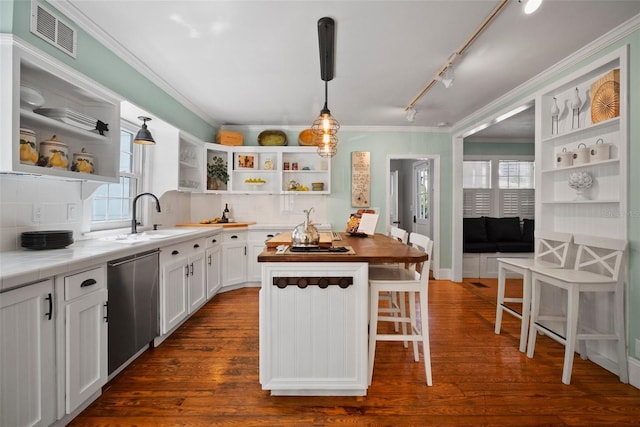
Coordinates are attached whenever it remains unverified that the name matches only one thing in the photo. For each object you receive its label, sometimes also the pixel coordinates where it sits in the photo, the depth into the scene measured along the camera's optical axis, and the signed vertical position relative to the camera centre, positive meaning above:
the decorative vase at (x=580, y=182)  2.62 +0.25
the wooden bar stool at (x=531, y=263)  2.66 -0.47
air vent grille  1.92 +1.18
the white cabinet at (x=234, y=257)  4.35 -0.69
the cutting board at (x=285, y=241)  2.41 -0.25
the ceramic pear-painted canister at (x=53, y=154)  1.97 +0.35
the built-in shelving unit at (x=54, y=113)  1.67 +0.61
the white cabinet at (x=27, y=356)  1.34 -0.69
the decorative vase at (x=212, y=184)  4.72 +0.39
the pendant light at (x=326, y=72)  2.34 +1.30
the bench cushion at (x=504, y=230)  5.51 -0.34
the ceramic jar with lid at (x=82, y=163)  2.22 +0.33
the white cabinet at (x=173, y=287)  2.71 -0.72
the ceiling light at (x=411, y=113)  4.12 +1.30
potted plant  4.72 +0.55
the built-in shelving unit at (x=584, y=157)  2.34 +0.47
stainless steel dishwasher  2.07 -0.70
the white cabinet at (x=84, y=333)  1.67 -0.72
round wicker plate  2.37 +0.86
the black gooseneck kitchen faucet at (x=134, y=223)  2.99 -0.14
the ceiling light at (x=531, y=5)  1.78 +1.18
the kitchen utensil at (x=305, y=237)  2.19 -0.20
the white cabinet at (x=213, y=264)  3.78 -0.71
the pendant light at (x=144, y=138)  2.88 +0.66
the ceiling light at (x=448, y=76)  2.89 +1.26
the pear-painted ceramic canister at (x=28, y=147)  1.79 +0.35
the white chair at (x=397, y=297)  2.55 -0.79
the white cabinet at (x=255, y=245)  4.64 -0.53
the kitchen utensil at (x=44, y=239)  1.94 -0.20
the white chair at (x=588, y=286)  2.19 -0.54
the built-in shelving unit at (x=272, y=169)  4.92 +0.65
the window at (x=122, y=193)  2.92 +0.16
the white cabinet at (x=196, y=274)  3.27 -0.72
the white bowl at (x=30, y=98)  1.84 +0.66
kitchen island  1.94 -0.71
